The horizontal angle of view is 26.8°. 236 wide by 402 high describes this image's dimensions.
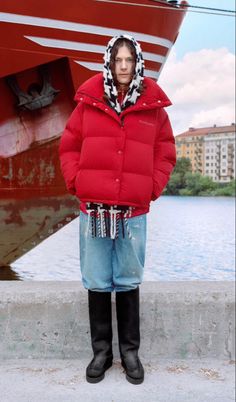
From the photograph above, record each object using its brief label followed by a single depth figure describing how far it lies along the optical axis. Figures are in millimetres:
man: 2137
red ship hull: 4738
